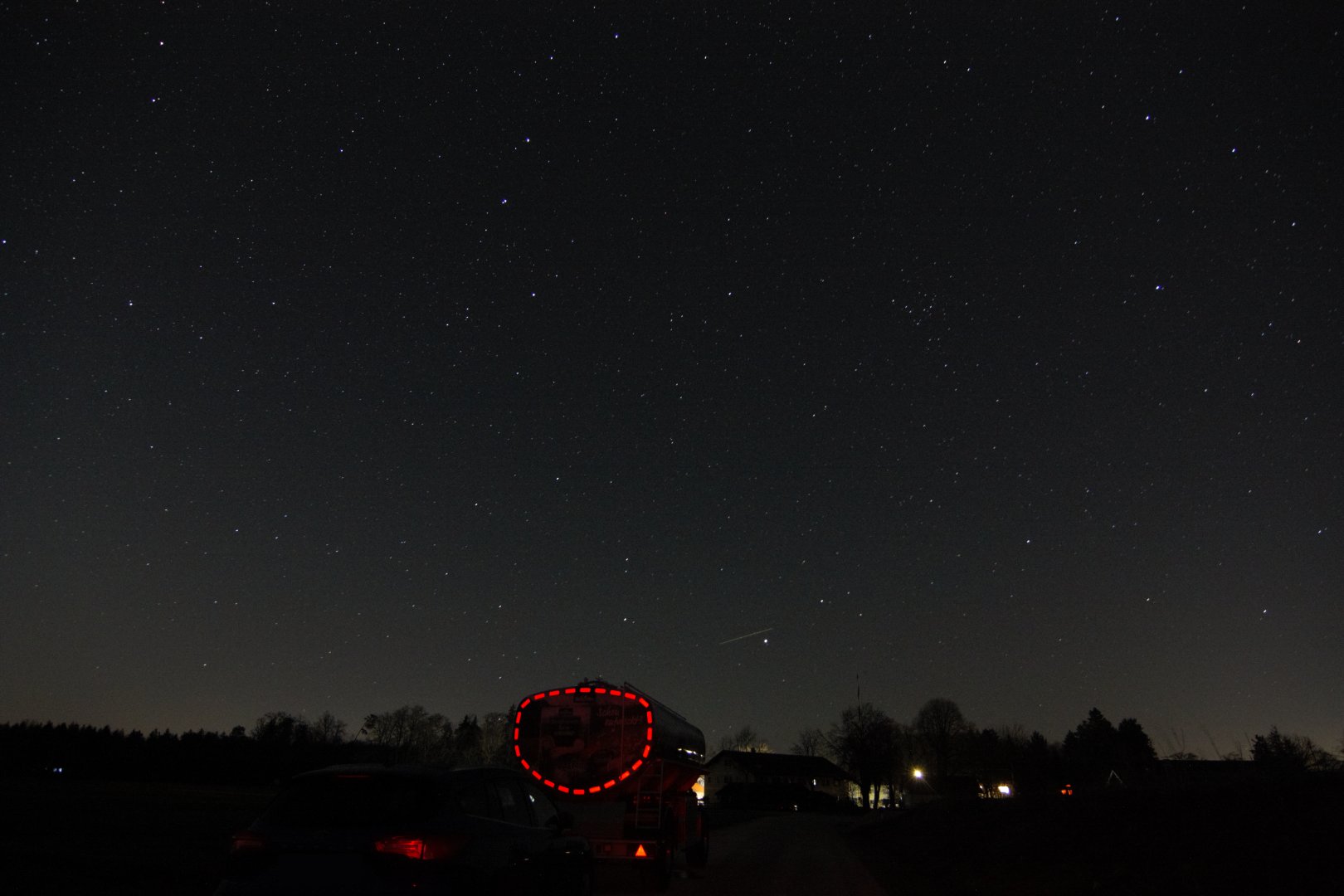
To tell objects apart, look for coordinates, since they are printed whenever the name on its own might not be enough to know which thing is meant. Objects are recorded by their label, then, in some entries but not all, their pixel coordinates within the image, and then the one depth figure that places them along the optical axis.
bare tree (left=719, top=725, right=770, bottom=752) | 138.00
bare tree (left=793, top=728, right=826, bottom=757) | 130.38
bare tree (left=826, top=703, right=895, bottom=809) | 86.81
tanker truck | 13.10
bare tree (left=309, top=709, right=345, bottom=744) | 127.88
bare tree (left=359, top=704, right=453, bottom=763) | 112.27
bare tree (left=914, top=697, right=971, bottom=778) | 116.88
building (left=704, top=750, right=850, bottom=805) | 101.25
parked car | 5.53
